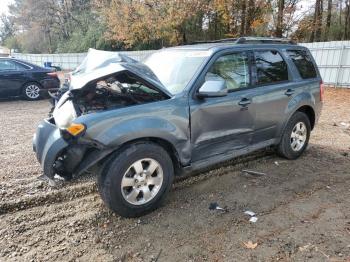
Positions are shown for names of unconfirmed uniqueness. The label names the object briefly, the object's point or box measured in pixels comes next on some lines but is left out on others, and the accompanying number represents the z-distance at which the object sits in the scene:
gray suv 3.15
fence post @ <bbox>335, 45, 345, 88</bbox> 13.33
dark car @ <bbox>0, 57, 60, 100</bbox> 10.17
